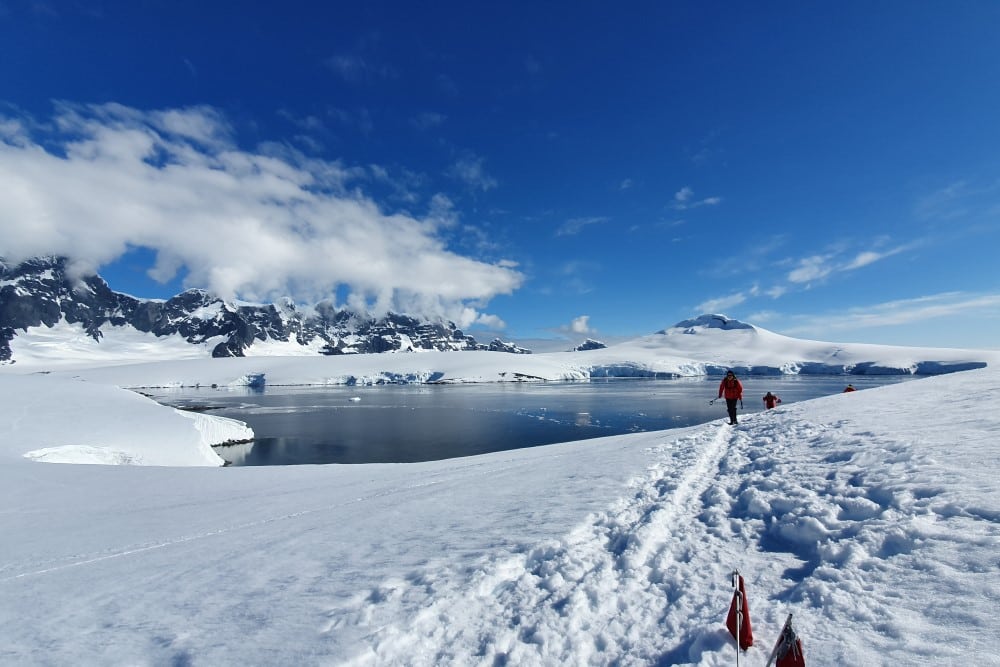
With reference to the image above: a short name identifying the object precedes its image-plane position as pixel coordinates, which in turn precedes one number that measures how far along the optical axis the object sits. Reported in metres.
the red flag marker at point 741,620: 2.74
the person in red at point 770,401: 17.21
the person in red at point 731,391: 12.87
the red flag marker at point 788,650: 2.35
